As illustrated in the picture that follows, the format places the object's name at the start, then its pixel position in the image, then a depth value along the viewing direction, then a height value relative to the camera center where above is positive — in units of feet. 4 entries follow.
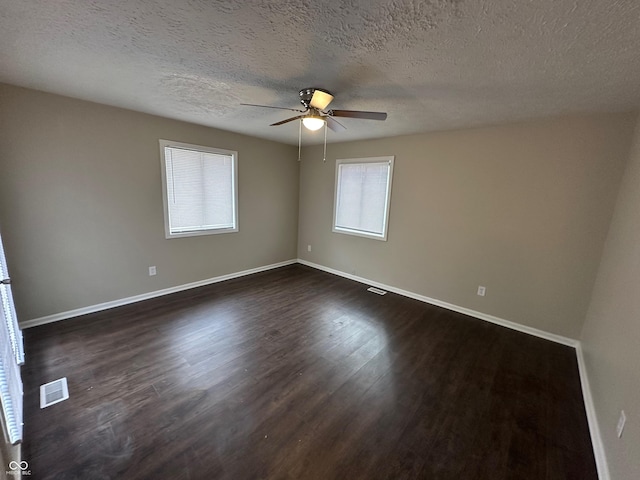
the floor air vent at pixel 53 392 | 5.90 -5.09
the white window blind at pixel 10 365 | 4.06 -3.70
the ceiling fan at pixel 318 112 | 6.81 +2.35
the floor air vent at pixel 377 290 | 13.26 -4.91
